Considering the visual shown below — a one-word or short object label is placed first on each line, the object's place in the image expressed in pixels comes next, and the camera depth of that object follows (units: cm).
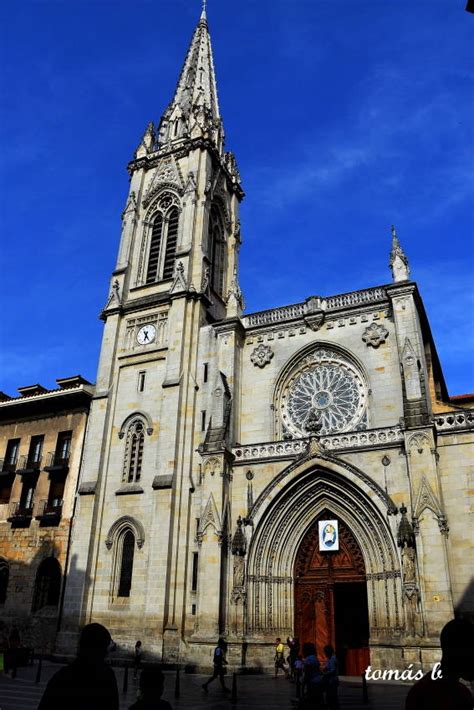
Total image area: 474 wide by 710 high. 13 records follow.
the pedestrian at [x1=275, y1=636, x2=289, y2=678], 2009
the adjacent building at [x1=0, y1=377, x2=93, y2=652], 2652
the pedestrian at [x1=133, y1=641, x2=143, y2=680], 2121
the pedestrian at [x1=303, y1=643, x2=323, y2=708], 1052
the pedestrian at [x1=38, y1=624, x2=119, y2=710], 354
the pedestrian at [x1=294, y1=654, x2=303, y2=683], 1519
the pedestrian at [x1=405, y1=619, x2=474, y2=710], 316
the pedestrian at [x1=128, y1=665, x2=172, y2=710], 412
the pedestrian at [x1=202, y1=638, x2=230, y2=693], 1645
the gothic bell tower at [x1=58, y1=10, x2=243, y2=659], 2423
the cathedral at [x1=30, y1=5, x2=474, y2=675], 2062
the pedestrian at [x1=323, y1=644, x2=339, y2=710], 1156
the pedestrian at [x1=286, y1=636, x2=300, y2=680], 1922
